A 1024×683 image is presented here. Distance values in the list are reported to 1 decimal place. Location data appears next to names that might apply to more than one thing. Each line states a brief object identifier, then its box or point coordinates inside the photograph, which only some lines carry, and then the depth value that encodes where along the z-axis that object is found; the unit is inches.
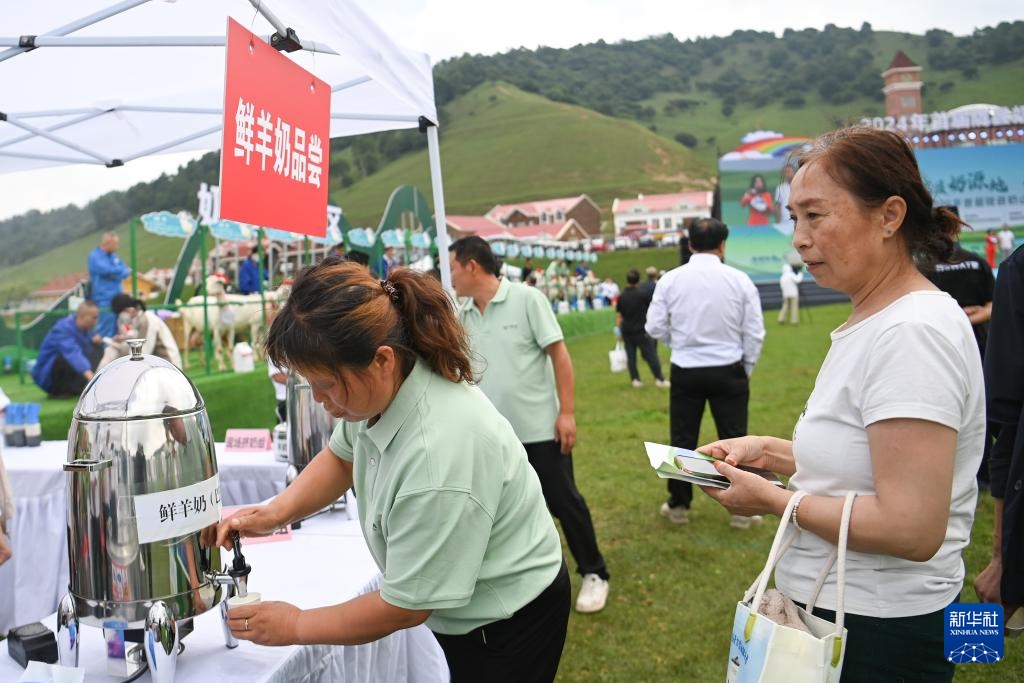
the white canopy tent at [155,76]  100.0
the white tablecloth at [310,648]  49.3
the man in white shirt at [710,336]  152.9
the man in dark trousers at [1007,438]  57.5
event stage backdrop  1189.0
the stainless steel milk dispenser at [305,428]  83.7
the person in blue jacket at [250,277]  420.5
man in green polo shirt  122.0
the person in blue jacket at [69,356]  297.0
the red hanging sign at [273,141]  68.5
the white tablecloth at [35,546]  120.2
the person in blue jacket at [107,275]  326.0
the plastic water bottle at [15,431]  137.9
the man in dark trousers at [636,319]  356.5
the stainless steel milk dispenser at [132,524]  46.4
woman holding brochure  40.1
